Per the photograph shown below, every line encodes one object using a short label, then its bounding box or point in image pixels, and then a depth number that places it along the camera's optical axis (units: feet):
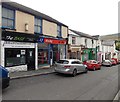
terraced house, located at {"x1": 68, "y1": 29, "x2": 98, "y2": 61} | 50.76
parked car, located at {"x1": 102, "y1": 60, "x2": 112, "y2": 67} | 58.26
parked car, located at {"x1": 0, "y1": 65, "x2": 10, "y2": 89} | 14.62
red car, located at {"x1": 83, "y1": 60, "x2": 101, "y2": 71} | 41.41
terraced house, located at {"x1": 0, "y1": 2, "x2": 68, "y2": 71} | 26.82
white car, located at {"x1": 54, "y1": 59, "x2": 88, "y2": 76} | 27.65
